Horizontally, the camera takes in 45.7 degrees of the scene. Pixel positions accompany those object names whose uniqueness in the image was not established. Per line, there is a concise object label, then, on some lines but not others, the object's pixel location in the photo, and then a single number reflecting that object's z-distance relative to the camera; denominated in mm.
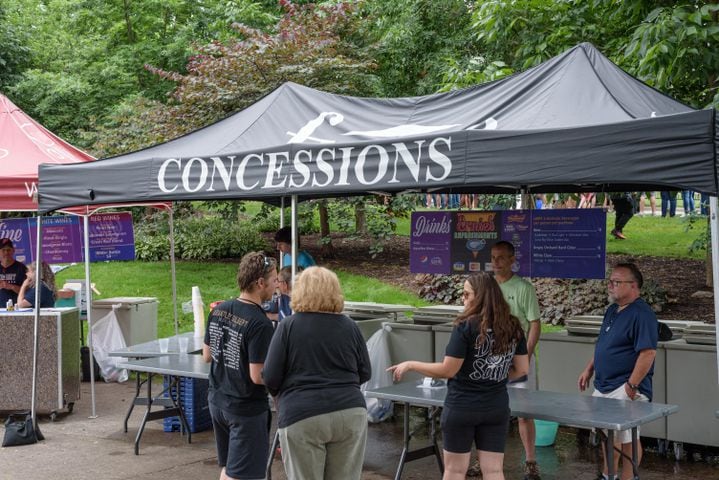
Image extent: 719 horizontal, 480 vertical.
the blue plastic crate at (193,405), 8415
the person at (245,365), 4906
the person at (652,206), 23078
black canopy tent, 4938
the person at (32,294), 9828
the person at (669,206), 20781
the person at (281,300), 7539
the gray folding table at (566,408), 4988
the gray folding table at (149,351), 7992
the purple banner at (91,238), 11211
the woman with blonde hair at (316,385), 4402
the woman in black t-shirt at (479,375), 4777
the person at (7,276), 10211
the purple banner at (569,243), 7457
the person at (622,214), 16188
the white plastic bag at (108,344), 11227
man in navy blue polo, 5568
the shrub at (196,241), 19312
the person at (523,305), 6457
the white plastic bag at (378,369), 8641
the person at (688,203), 16658
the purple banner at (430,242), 8258
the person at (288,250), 8055
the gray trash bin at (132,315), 11422
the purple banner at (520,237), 7781
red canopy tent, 8898
